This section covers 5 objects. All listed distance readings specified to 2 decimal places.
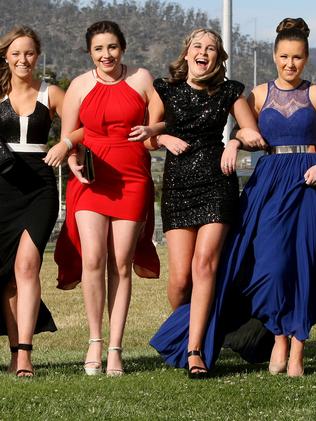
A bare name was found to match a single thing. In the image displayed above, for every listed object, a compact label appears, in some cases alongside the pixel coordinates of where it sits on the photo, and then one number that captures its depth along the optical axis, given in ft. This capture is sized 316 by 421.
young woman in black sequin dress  40.41
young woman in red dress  41.01
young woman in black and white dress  41.05
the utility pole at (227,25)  91.64
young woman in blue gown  40.37
